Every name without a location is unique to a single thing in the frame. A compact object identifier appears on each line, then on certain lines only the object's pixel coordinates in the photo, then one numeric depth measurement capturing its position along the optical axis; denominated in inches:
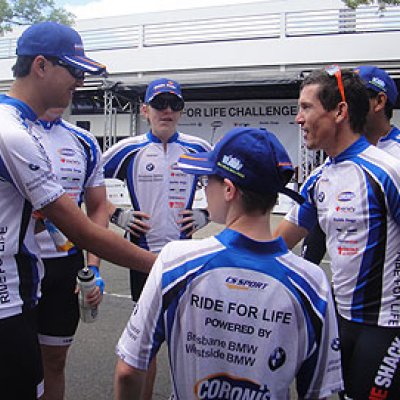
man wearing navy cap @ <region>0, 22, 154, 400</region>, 69.8
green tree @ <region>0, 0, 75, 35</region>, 1015.0
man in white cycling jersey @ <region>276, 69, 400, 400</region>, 83.0
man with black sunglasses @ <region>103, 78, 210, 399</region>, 135.0
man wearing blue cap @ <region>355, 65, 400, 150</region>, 104.0
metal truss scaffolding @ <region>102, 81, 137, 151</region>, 723.9
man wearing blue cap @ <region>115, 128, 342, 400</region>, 55.2
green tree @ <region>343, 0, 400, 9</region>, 565.6
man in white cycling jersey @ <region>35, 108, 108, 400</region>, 109.7
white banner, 755.4
